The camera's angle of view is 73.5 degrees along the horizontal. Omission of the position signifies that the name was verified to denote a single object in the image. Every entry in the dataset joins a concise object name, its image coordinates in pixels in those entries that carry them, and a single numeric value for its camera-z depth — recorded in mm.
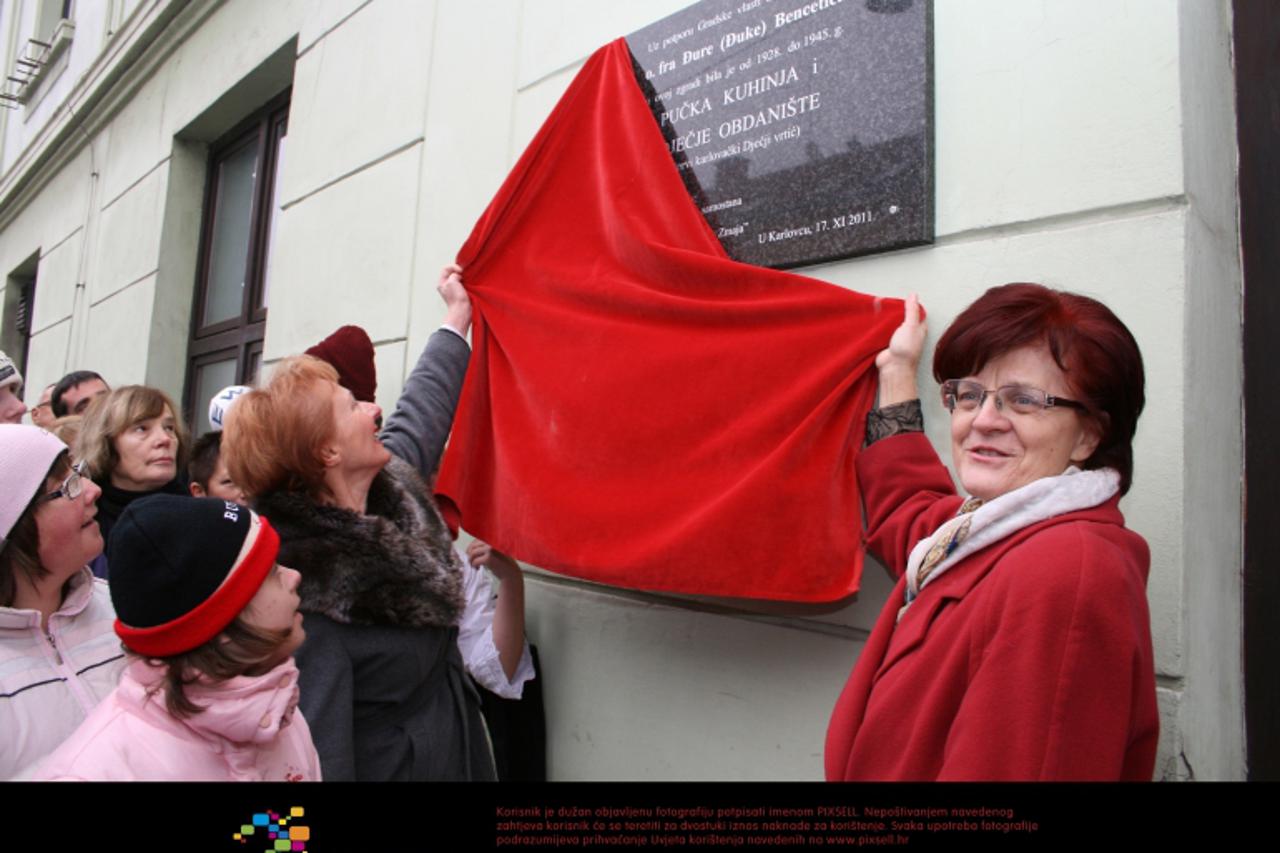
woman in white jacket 1377
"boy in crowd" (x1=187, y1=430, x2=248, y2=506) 2455
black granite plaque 1771
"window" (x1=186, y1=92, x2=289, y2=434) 4762
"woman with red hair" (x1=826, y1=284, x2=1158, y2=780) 989
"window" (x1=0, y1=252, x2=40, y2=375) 9398
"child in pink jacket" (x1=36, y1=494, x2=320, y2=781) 1083
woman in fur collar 1555
